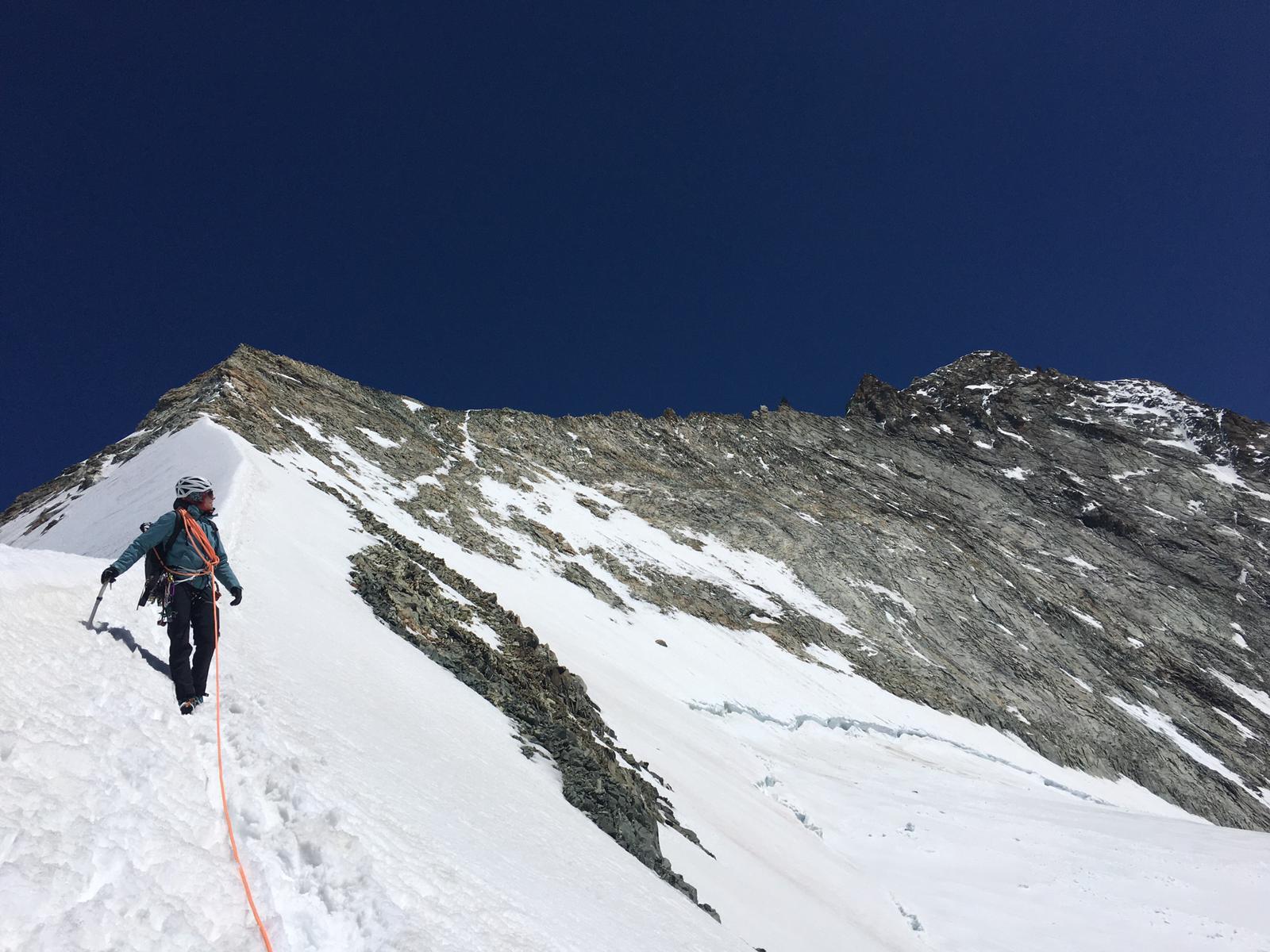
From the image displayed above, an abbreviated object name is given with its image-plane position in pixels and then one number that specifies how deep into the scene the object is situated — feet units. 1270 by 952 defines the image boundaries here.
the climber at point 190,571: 18.34
